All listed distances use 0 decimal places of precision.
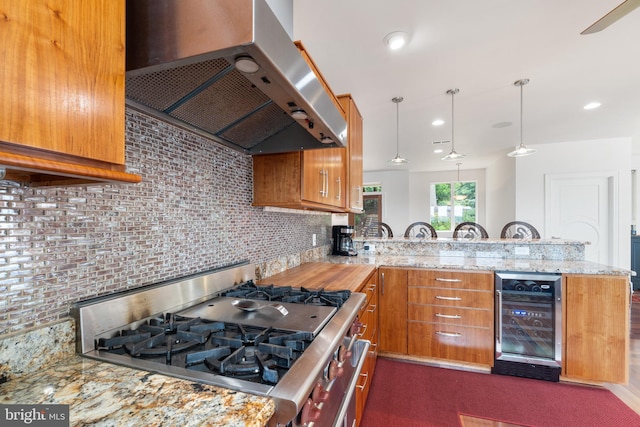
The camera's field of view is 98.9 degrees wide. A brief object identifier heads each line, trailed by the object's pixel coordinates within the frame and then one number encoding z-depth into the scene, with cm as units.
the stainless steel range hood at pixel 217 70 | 65
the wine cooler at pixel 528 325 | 221
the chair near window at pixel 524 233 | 411
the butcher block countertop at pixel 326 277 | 175
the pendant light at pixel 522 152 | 343
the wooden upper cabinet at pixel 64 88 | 45
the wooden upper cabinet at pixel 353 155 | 237
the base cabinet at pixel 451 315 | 235
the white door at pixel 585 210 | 481
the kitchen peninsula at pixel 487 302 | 212
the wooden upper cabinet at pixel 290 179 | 164
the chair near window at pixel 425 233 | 501
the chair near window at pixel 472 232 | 459
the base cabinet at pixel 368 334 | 166
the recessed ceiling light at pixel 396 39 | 202
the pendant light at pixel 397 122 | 317
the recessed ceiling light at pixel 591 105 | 337
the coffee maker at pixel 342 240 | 319
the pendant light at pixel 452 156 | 373
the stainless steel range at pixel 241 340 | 69
